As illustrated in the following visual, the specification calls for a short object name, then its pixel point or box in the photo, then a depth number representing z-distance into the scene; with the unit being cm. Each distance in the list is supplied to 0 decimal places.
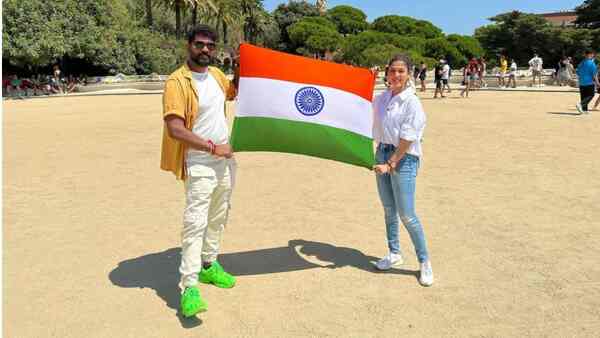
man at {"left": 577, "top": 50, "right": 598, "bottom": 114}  1423
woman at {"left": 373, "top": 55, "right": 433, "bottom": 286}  382
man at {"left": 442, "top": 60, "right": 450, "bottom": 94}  2212
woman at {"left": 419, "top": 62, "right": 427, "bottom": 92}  2585
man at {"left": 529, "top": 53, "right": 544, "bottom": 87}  2889
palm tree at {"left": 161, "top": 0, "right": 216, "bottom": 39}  4279
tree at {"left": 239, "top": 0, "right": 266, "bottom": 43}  6084
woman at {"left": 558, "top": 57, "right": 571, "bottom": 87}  2617
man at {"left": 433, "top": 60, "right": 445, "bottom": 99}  2219
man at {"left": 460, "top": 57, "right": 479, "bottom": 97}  2240
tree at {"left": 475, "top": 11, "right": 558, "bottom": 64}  5594
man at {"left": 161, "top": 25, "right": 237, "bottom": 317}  340
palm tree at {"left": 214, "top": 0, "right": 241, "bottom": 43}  5022
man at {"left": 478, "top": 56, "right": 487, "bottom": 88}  2638
